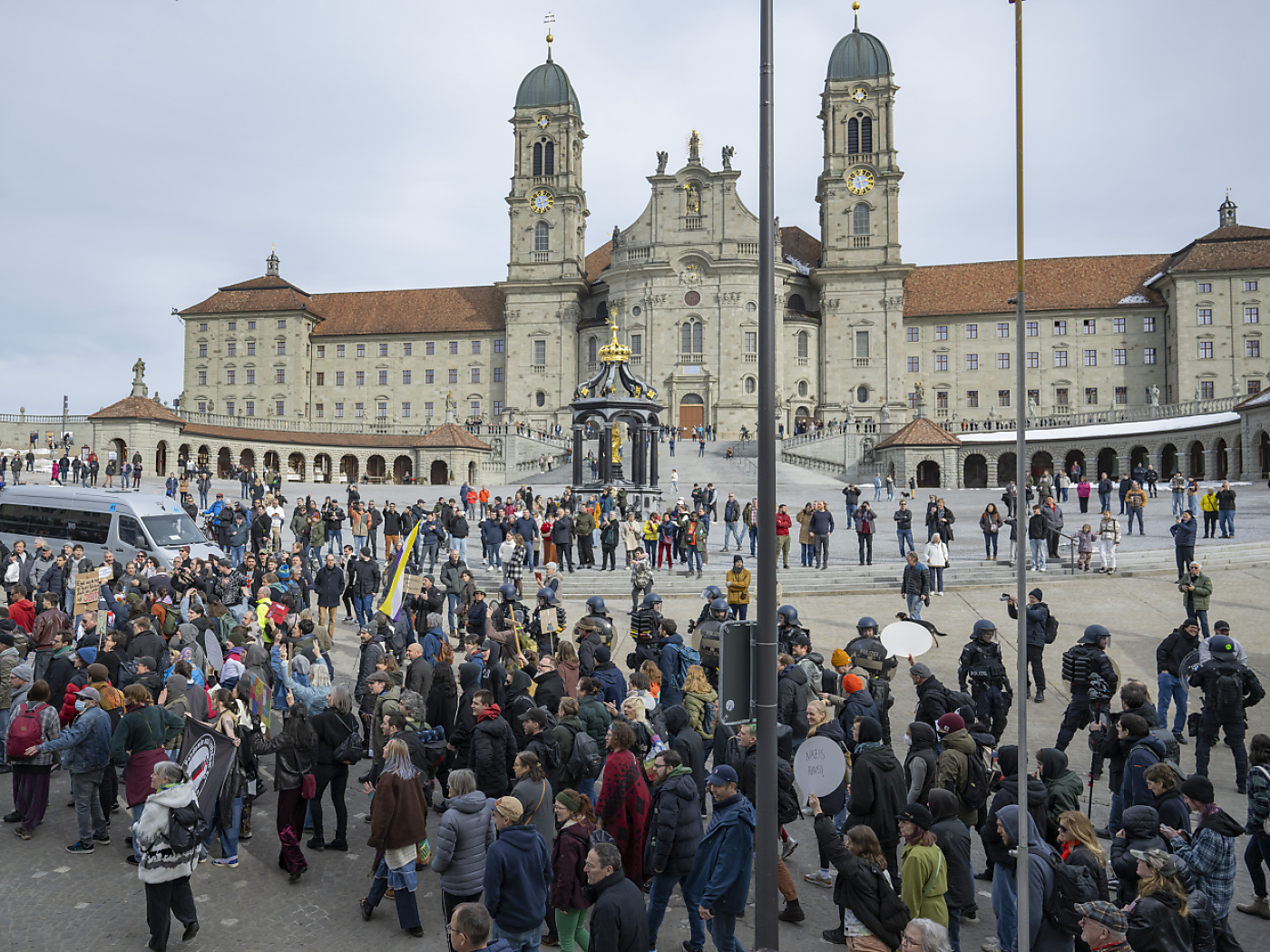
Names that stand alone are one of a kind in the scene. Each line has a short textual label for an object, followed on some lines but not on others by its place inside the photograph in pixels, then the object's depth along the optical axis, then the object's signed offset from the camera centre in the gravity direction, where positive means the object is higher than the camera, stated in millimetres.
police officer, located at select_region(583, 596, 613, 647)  11516 -1430
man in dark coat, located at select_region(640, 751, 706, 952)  6508 -2372
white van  21734 -392
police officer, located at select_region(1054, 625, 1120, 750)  9273 -1745
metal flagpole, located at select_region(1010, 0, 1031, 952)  5199 -138
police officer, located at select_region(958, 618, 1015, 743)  9961 -1858
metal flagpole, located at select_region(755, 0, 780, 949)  5641 -227
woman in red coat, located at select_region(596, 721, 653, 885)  6789 -2229
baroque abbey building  67312 +14982
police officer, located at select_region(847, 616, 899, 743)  9227 -1660
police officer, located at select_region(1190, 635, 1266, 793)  9258 -1922
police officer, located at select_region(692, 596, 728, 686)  10820 -1591
